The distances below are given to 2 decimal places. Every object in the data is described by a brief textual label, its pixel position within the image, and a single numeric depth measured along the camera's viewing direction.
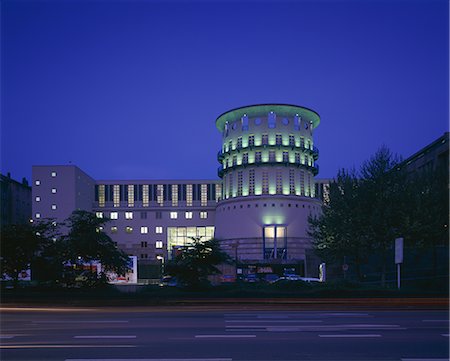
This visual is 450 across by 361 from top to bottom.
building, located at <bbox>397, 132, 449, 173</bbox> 52.31
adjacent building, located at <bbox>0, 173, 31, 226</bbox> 95.81
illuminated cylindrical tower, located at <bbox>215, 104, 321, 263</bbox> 79.06
